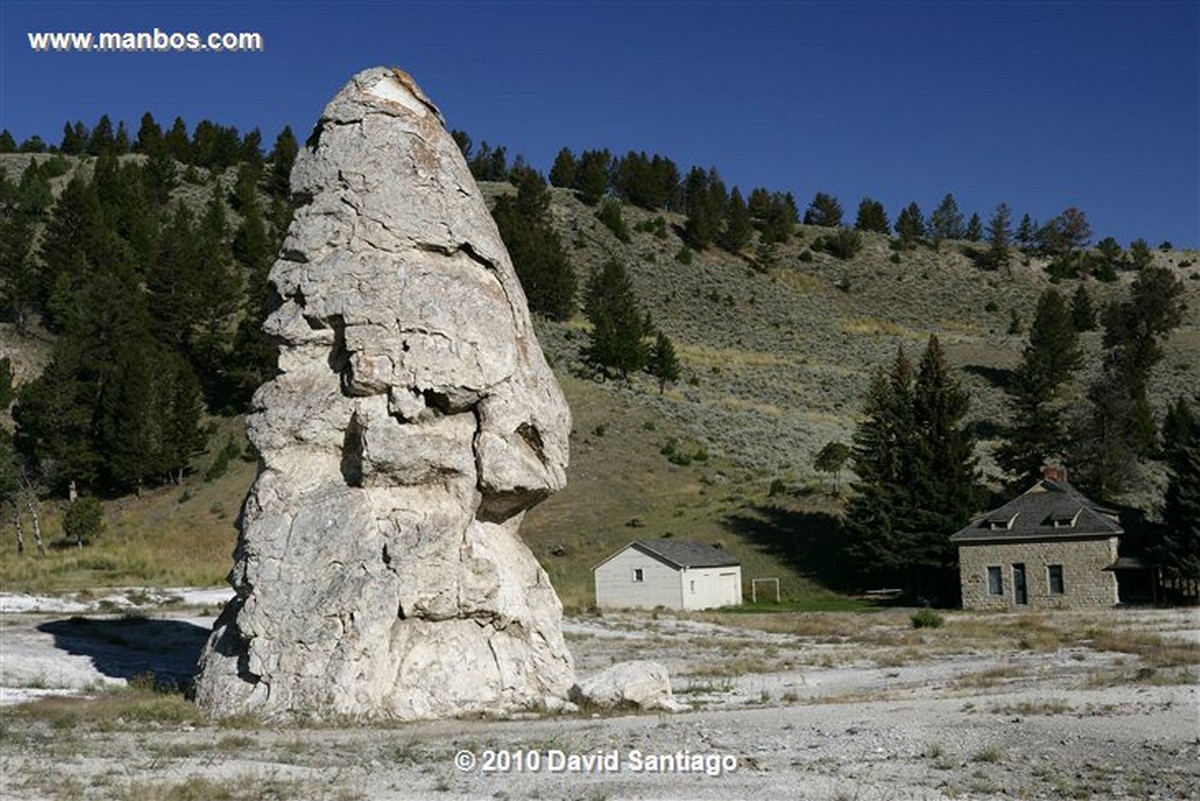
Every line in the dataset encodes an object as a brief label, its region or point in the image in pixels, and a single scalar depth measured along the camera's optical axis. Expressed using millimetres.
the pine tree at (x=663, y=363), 86250
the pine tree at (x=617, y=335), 83062
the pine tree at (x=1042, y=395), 60938
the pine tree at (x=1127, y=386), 62000
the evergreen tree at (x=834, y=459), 60812
